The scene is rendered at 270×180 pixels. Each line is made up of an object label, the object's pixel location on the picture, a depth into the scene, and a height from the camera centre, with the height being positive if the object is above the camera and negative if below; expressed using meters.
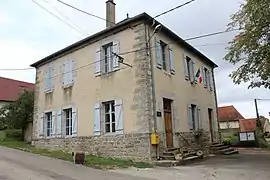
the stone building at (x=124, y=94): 8.61 +1.32
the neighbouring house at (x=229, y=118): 29.65 -0.06
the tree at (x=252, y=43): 6.37 +2.62
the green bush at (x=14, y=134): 15.23 -0.74
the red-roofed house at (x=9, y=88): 22.98 +4.28
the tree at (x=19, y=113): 14.98 +0.85
